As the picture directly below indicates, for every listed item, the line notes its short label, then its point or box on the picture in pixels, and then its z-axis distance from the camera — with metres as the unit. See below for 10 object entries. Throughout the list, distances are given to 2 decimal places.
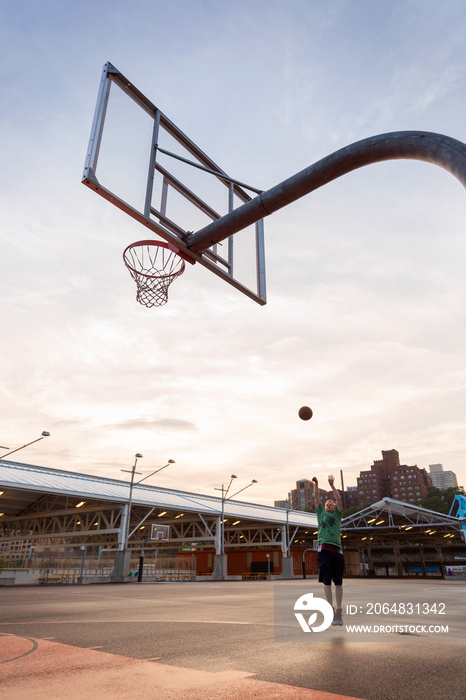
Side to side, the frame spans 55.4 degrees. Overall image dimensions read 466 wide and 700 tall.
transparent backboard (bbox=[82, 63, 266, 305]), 6.01
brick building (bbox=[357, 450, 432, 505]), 168.88
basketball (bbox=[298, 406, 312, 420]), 10.77
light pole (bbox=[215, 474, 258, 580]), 37.24
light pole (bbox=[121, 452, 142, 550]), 30.61
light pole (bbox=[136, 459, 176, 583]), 32.60
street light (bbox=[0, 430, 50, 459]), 24.40
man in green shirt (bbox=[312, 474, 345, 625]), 6.29
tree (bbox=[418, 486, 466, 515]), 100.68
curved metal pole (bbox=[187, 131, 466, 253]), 3.74
